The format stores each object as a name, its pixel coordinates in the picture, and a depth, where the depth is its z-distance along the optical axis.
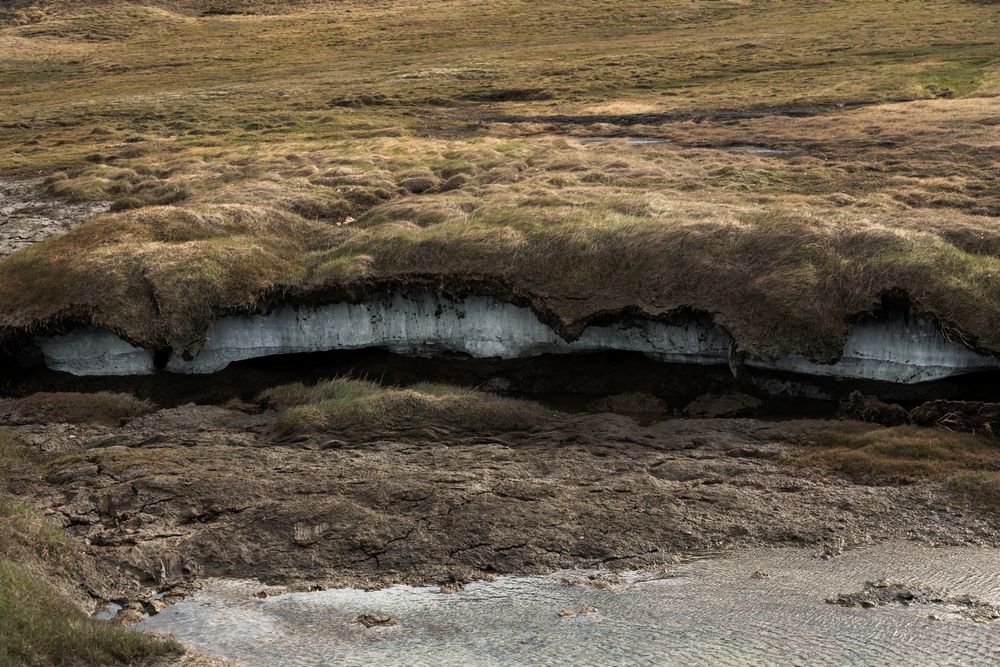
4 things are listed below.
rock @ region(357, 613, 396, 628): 15.38
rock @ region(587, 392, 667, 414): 22.81
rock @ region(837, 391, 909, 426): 20.66
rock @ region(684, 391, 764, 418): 22.30
